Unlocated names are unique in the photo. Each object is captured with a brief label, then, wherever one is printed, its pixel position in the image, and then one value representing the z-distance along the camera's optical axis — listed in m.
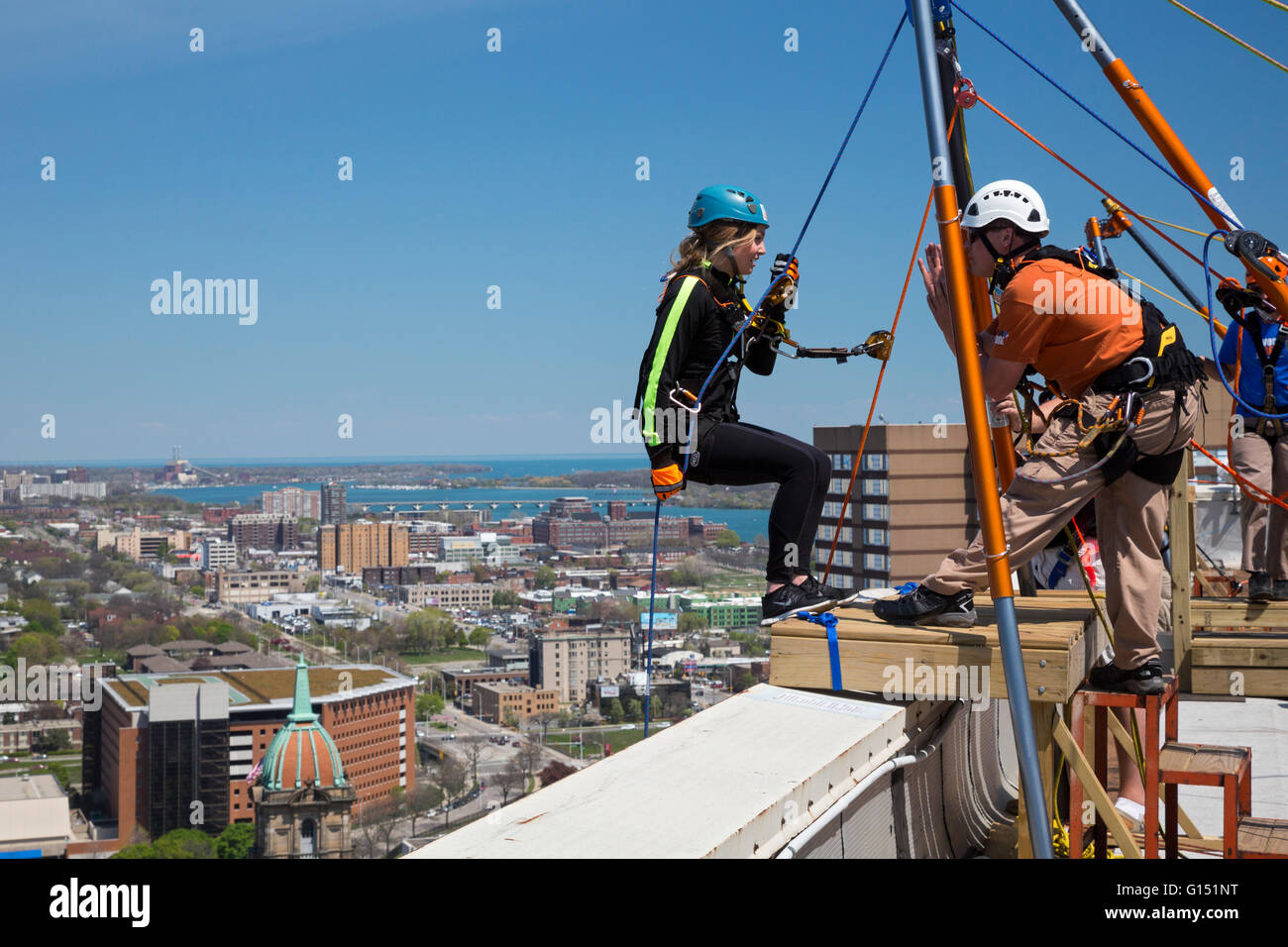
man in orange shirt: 3.82
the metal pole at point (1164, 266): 7.54
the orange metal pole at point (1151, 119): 5.40
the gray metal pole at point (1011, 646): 3.23
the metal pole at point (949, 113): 4.27
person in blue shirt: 6.09
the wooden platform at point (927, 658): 3.74
